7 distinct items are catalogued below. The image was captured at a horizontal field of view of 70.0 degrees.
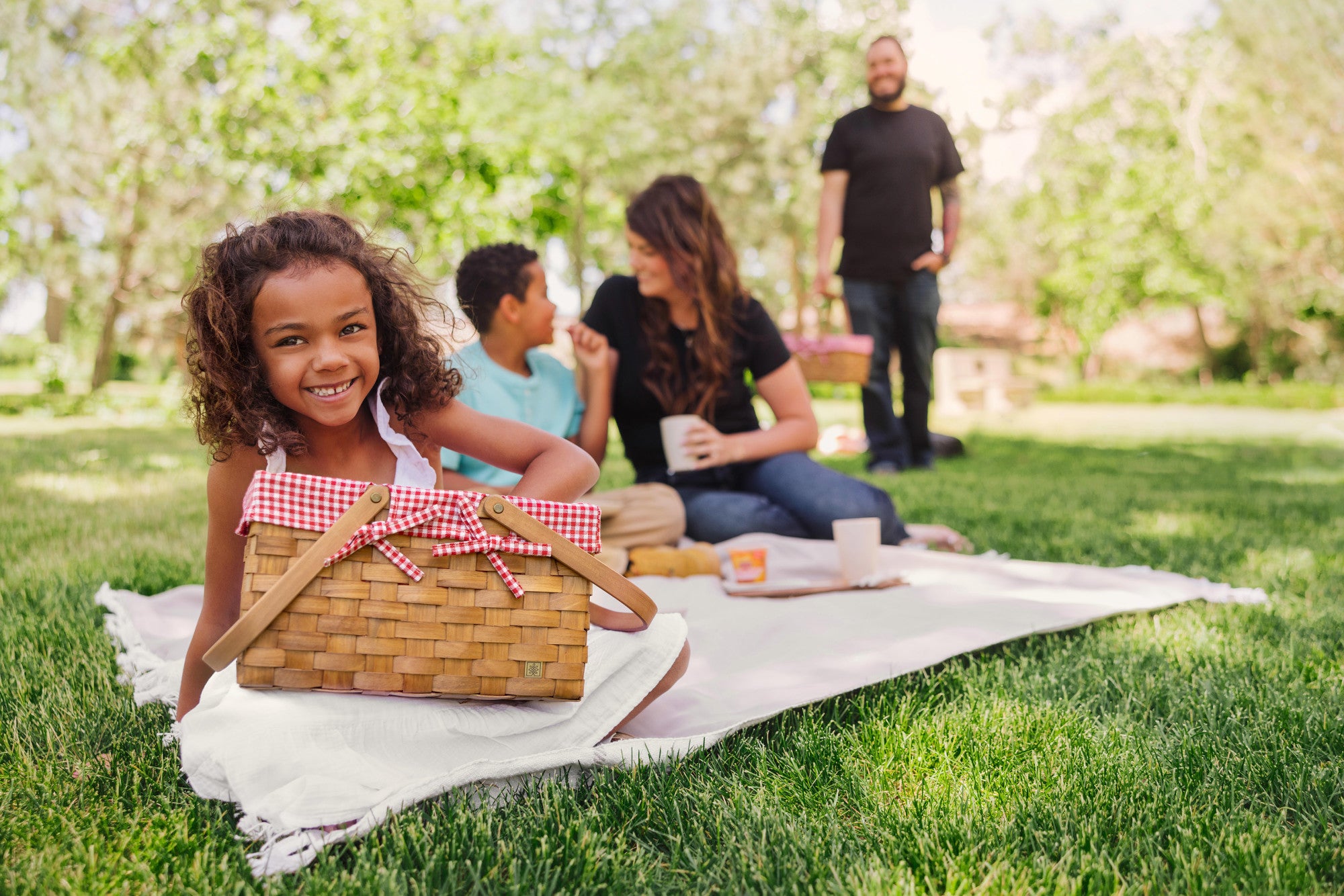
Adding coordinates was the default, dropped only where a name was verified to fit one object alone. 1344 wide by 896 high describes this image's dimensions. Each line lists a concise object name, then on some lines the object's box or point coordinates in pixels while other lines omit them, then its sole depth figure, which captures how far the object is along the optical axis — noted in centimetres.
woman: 334
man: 572
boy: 312
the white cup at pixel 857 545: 281
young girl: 164
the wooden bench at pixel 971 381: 1427
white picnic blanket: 136
